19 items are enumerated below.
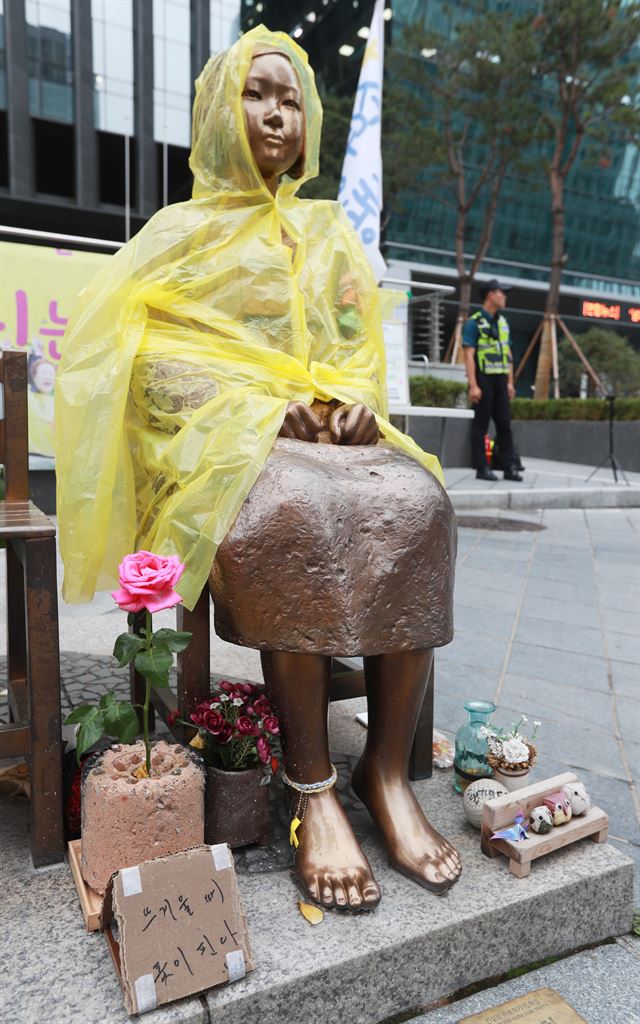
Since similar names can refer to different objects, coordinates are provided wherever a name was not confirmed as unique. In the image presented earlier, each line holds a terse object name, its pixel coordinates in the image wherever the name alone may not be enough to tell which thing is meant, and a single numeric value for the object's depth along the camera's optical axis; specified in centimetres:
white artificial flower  187
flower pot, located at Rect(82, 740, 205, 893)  133
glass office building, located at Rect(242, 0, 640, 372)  2066
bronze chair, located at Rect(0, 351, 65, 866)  148
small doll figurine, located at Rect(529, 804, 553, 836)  161
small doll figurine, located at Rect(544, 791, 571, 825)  165
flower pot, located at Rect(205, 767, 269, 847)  153
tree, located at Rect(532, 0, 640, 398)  1184
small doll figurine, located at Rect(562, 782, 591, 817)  170
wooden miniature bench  156
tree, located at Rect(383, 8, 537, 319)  1303
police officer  761
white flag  648
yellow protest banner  493
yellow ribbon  154
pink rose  132
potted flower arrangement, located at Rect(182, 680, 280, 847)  154
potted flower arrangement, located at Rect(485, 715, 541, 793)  187
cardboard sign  118
